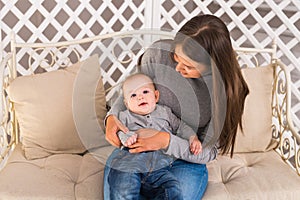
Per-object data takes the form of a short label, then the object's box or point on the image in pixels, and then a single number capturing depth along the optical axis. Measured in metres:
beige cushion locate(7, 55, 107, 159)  1.92
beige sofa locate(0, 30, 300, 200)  1.74
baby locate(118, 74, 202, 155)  1.64
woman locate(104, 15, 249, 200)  1.64
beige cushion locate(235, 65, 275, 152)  2.02
